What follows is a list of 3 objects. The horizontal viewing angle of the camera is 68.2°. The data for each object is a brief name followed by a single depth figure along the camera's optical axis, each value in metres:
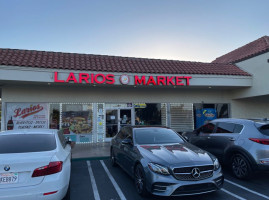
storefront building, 10.04
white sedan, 3.06
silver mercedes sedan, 3.85
